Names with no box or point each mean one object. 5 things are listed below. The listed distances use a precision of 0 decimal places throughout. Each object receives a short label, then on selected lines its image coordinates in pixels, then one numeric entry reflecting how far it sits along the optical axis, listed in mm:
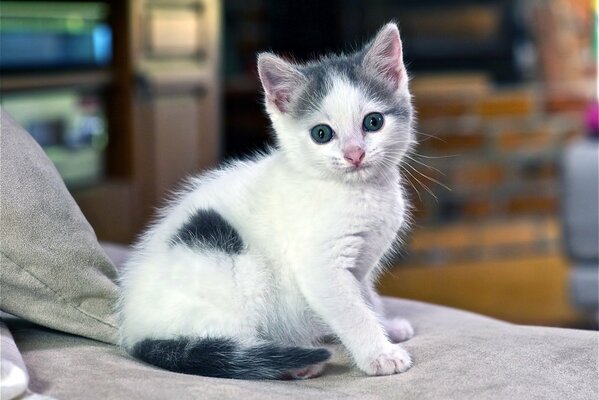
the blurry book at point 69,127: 3457
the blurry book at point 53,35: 3371
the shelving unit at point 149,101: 3754
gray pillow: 1237
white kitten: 1219
